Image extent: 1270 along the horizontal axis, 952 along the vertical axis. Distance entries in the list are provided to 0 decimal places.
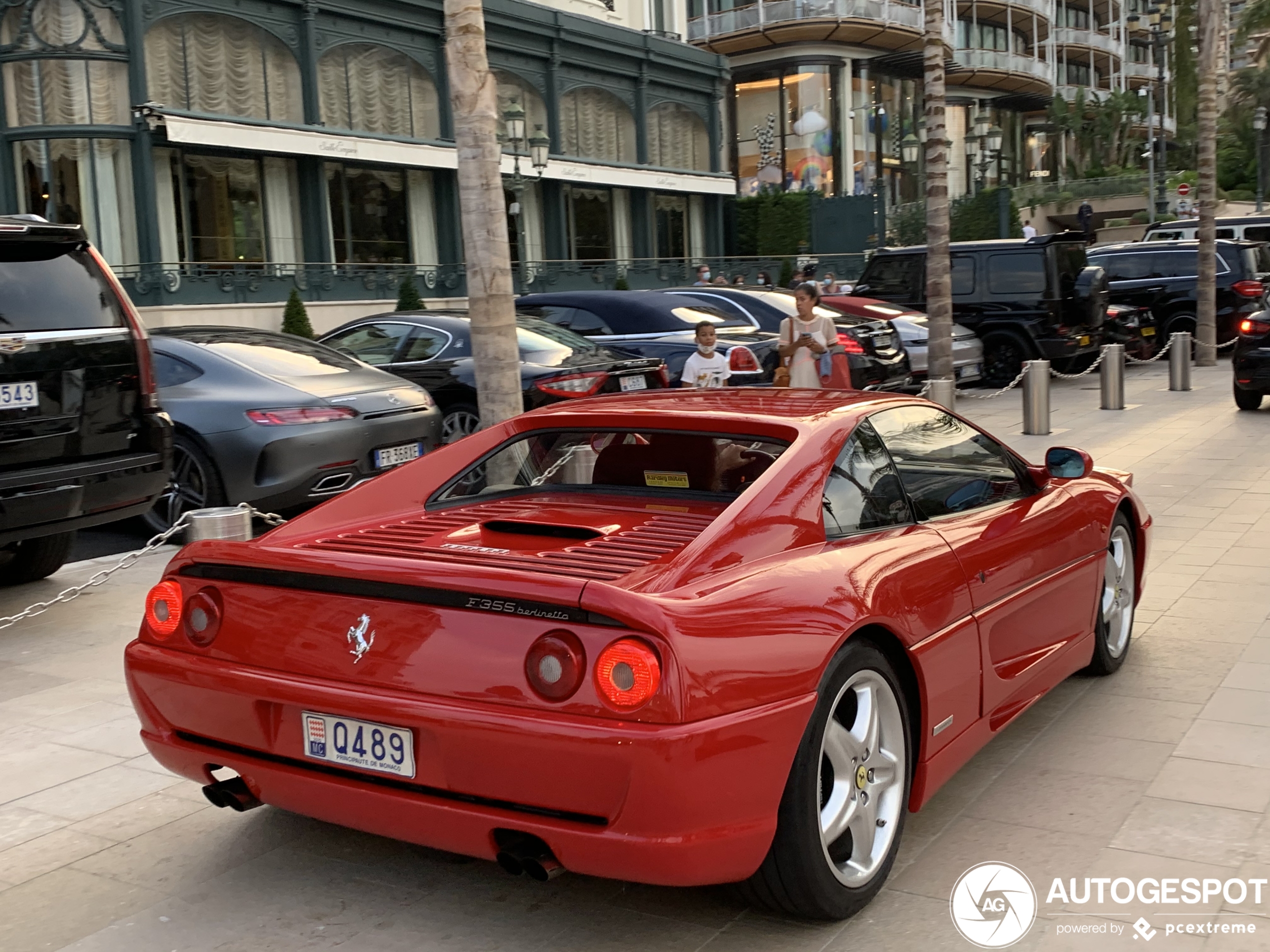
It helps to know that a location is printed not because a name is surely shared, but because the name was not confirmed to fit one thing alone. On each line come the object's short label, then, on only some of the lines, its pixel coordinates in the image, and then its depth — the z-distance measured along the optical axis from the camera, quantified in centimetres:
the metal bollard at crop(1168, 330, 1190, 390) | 1833
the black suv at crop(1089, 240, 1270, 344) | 2350
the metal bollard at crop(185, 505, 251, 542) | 637
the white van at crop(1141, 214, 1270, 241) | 2836
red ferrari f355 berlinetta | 309
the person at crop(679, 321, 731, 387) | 1274
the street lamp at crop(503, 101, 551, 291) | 2339
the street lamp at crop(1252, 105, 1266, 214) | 4991
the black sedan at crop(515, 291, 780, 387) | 1502
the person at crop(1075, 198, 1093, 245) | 3209
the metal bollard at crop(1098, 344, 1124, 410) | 1638
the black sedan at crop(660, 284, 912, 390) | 1608
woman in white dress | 1262
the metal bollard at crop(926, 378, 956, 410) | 1383
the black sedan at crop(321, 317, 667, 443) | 1201
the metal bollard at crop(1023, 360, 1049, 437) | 1447
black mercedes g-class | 1919
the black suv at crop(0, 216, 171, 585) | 668
